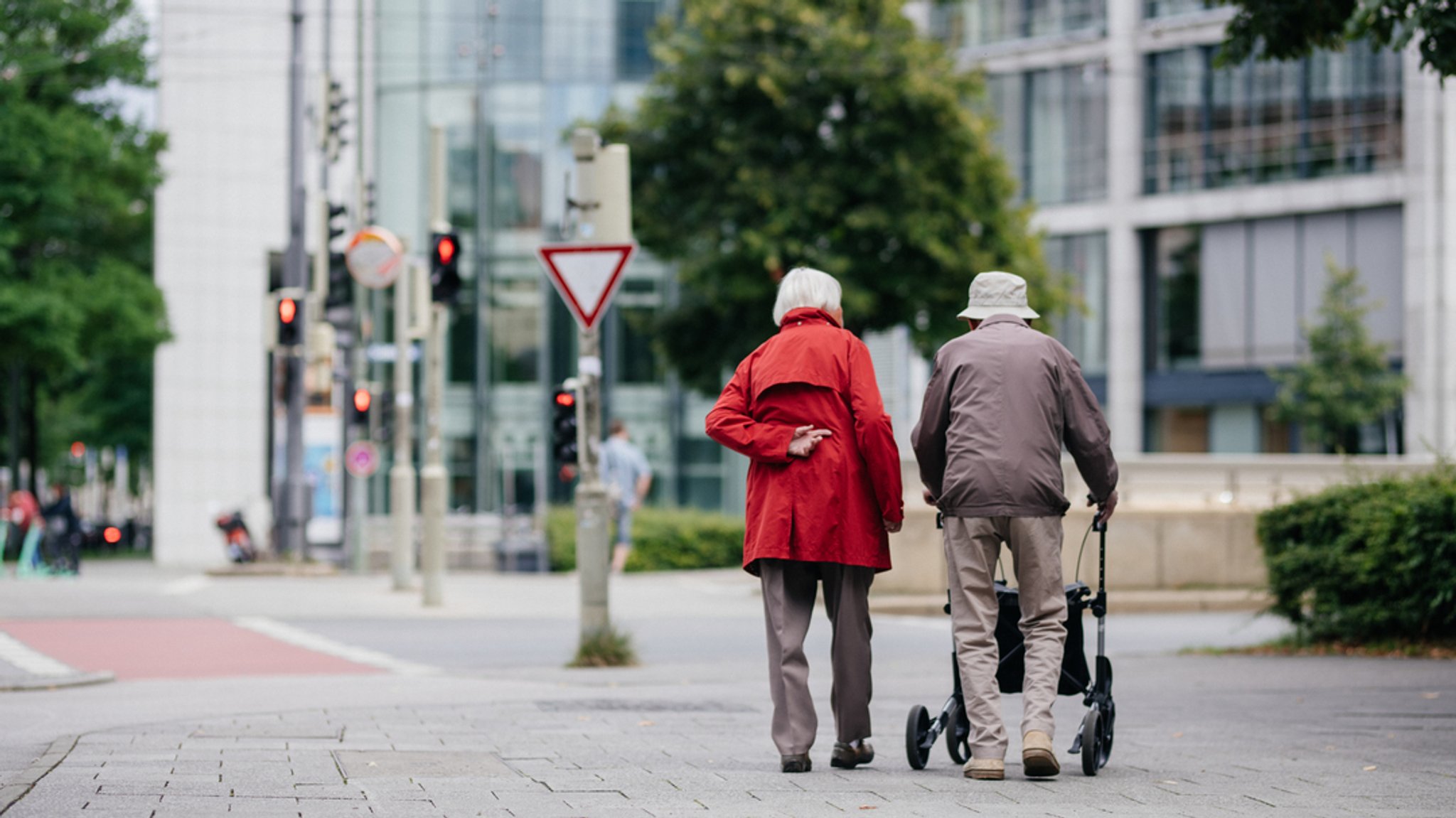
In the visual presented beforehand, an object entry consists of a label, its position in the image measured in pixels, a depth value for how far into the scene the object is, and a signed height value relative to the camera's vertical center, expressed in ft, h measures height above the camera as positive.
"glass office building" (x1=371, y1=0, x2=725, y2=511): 147.54 +19.16
